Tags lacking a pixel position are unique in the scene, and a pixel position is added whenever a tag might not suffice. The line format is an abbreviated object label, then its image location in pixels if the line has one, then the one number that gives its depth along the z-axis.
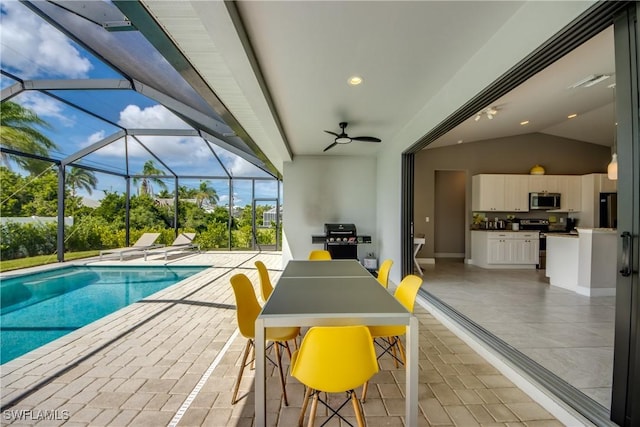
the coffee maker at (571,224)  6.55
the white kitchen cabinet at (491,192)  6.48
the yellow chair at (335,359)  1.25
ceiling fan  4.09
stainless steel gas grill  5.54
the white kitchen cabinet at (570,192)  6.42
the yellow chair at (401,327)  1.95
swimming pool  3.15
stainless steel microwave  6.33
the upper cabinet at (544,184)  6.45
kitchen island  4.02
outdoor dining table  1.44
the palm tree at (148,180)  9.00
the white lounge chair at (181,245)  8.78
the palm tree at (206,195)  9.61
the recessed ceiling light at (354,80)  2.82
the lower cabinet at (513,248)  6.18
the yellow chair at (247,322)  1.86
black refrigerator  6.08
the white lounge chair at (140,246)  7.81
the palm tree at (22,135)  5.54
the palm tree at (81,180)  7.13
